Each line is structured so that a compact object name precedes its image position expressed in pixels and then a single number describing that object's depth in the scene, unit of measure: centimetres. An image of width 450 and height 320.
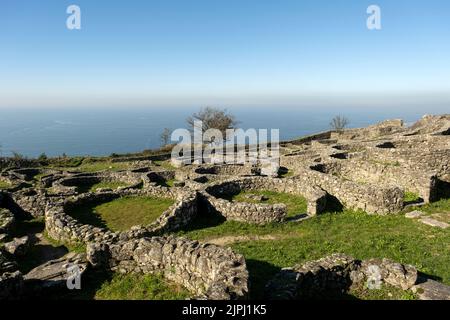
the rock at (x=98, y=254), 1393
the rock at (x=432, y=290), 1048
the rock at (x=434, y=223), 1727
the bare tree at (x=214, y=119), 9162
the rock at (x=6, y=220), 2055
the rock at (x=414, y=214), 1884
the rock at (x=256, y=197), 2395
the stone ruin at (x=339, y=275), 1109
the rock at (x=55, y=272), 1266
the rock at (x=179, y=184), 2955
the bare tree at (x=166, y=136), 11250
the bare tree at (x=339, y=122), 11346
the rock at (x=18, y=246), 1683
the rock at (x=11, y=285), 1164
